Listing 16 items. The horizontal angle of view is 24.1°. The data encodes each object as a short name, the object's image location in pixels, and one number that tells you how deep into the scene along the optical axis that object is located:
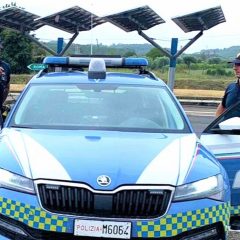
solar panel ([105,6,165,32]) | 19.53
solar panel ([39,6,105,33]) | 19.28
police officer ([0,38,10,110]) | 7.23
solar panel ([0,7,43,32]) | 19.27
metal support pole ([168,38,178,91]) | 20.72
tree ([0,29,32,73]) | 46.03
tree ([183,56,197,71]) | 50.47
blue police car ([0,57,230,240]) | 3.32
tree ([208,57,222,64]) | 50.18
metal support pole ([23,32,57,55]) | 20.88
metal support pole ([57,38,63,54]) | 20.98
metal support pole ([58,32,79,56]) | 21.17
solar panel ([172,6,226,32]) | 19.03
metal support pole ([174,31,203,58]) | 21.05
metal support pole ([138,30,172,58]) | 21.19
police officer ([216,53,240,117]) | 5.93
